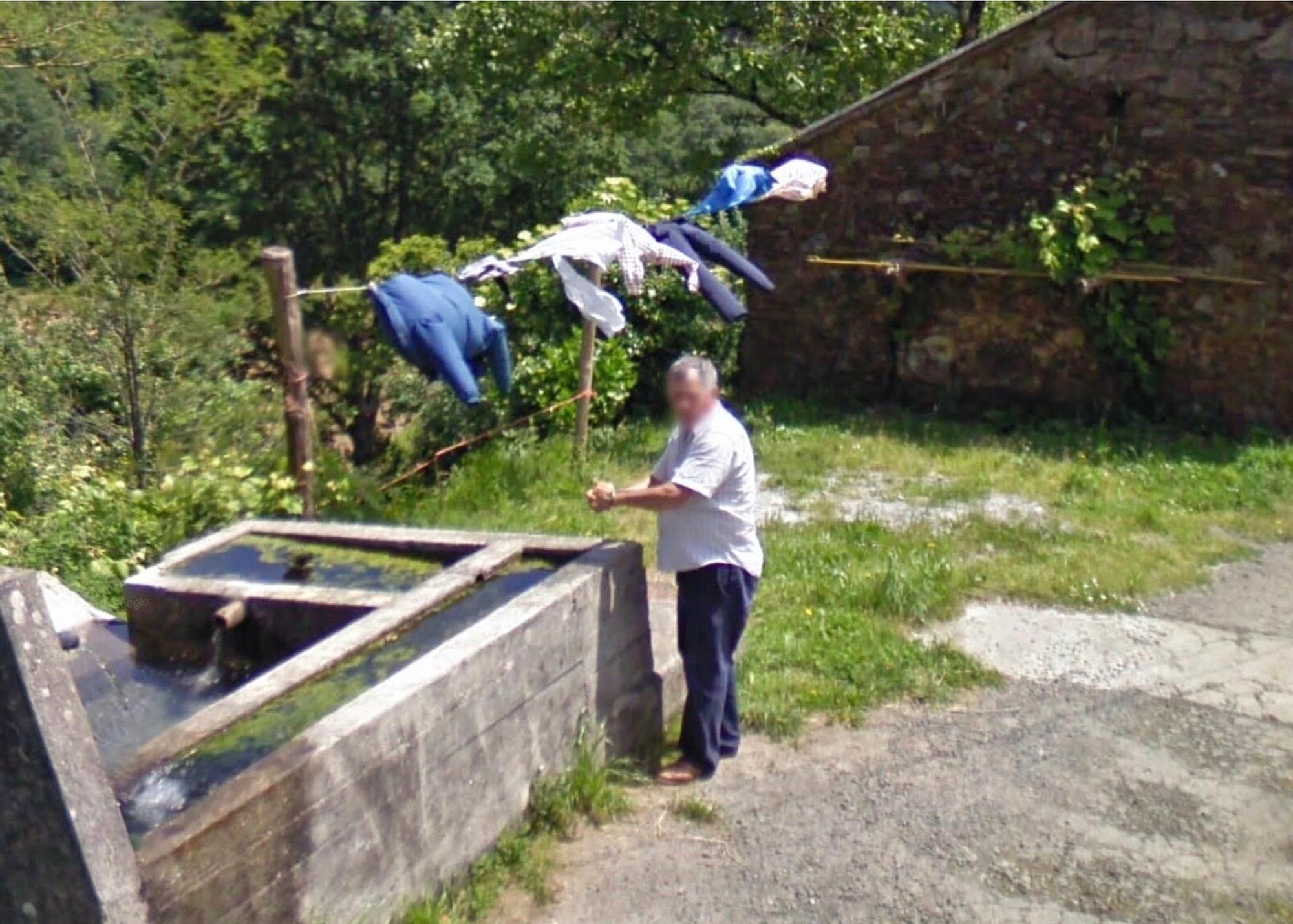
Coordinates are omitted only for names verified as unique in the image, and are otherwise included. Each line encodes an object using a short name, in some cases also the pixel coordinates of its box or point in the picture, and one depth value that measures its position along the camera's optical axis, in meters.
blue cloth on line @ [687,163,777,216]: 10.20
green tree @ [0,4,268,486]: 11.03
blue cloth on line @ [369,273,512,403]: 7.96
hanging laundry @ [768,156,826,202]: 10.73
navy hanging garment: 9.82
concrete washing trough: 3.79
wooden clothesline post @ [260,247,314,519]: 7.85
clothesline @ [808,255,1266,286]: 11.70
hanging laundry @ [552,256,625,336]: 9.38
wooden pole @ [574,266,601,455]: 10.66
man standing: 5.74
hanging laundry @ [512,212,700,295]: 9.34
